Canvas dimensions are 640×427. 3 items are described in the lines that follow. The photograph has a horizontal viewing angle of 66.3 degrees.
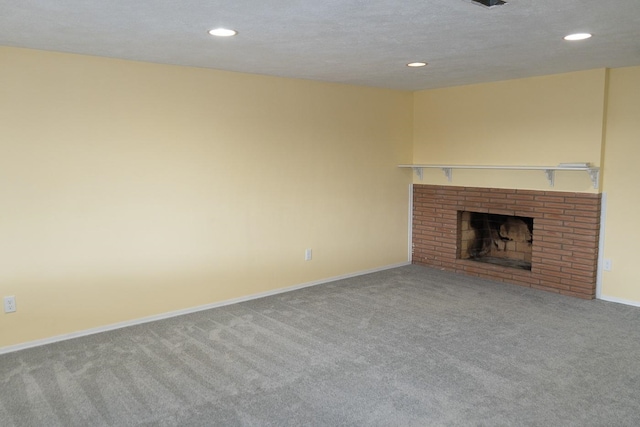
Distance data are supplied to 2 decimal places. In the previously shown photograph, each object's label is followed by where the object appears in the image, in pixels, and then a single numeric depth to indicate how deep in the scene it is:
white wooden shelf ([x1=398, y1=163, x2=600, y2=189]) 4.42
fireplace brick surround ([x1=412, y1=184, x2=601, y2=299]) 4.57
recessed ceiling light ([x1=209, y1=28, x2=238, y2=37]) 2.92
